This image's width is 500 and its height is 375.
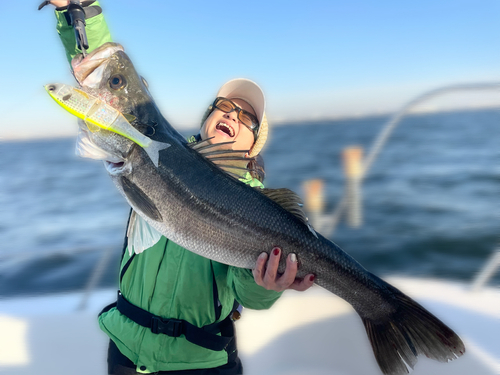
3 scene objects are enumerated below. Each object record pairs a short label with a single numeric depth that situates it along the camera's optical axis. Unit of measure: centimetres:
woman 72
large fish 62
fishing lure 55
